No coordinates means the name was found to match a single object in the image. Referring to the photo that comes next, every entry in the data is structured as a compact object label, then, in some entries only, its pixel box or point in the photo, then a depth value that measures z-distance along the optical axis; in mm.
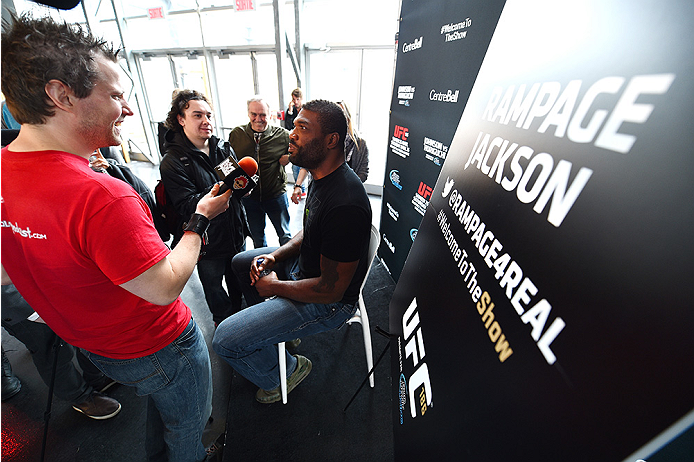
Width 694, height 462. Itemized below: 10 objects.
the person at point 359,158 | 2961
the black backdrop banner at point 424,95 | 1661
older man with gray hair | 2609
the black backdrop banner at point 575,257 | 269
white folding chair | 1485
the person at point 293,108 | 4008
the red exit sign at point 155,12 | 5093
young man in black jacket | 1689
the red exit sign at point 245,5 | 4137
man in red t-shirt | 339
